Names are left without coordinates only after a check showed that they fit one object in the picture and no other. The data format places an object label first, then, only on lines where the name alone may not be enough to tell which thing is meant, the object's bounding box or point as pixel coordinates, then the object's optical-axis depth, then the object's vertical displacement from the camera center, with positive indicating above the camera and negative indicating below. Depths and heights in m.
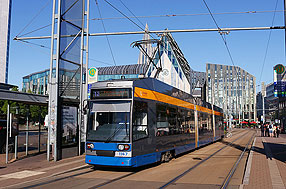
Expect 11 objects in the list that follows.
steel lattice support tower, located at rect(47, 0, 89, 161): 13.28 +2.62
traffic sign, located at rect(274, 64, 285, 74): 16.70 +2.62
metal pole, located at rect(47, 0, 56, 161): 13.16 +1.80
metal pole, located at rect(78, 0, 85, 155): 15.05 +1.88
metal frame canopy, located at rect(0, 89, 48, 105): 12.00 +0.84
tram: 9.75 -0.26
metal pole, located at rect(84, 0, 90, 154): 16.35 +3.72
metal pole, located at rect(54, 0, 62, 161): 13.11 +1.39
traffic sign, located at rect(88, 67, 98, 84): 18.28 +2.49
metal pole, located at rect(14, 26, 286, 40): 13.35 +3.88
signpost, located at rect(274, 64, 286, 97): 16.75 +2.07
